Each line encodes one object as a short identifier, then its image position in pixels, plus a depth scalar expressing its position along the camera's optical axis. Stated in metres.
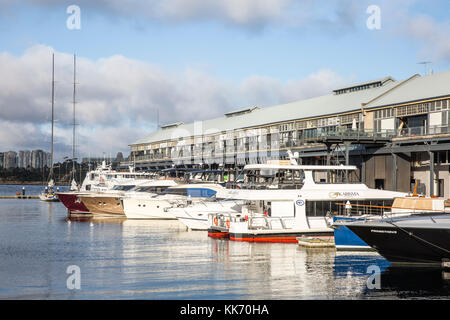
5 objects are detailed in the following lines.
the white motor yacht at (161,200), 59.41
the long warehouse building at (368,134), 55.69
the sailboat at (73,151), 96.21
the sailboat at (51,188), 105.81
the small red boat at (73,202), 66.88
